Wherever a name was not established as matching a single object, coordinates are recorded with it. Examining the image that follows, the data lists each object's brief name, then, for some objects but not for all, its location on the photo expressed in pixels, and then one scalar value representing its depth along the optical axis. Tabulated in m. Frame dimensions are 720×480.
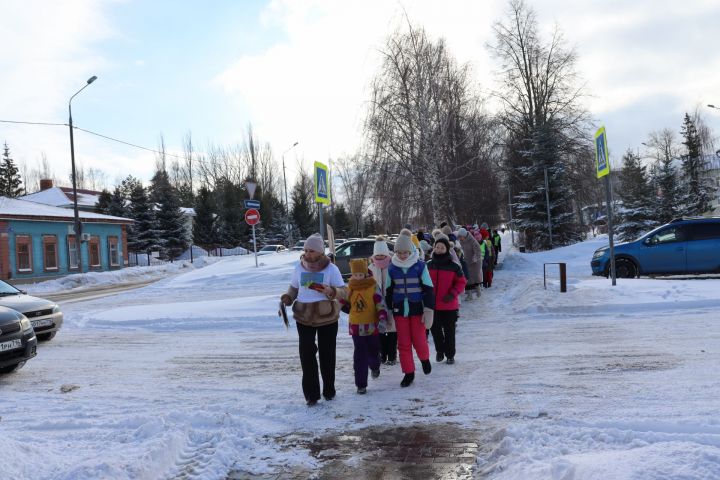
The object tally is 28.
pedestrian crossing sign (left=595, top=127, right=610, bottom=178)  12.77
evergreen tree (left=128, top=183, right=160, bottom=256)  52.41
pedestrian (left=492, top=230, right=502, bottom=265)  22.69
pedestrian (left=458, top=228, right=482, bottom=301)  14.71
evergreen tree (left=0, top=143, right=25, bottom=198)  68.63
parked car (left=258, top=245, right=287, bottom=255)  53.28
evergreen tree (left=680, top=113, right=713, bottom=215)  35.34
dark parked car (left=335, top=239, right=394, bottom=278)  19.75
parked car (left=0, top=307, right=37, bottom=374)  7.87
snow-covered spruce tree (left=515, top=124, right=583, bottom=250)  34.00
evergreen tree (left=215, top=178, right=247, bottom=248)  59.75
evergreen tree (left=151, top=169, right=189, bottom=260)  53.97
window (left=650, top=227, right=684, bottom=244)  15.90
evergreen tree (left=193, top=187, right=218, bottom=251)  57.28
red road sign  24.25
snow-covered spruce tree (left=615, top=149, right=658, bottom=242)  34.28
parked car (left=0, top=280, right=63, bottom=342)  10.70
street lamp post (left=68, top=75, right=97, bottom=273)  29.76
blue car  15.59
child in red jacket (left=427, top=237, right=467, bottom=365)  7.87
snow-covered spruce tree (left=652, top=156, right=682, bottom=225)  34.15
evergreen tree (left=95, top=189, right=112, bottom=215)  56.03
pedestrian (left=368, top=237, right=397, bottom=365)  7.17
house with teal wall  33.84
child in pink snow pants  6.91
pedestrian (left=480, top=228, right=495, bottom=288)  17.30
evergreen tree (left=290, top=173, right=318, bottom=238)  71.19
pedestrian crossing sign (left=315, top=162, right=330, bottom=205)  12.05
